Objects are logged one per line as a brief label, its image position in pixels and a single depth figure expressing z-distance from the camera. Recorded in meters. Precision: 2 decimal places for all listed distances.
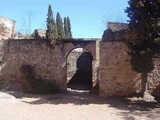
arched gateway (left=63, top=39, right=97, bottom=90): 13.46
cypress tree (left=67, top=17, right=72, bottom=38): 21.38
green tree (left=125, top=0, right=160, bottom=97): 7.37
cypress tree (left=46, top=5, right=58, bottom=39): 14.36
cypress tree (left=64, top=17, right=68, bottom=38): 21.06
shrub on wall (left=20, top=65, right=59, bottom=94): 10.03
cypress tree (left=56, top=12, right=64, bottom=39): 18.01
